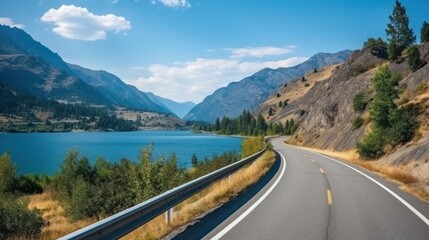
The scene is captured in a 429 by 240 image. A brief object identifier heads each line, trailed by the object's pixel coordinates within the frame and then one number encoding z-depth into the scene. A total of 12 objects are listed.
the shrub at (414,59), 58.56
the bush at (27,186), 47.28
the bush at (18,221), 19.23
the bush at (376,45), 89.25
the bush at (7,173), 45.94
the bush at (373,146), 34.91
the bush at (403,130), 32.81
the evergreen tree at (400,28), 90.31
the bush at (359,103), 58.25
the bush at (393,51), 73.66
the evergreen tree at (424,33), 82.36
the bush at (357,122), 52.91
